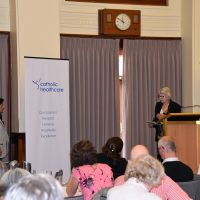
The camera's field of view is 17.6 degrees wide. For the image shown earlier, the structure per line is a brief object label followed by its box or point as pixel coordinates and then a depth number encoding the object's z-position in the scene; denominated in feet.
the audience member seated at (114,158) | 22.61
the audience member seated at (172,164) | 19.48
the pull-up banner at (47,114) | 33.83
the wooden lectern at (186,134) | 29.03
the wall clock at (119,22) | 39.34
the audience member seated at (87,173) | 18.42
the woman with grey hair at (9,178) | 11.72
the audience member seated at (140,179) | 13.59
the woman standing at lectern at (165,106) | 33.43
